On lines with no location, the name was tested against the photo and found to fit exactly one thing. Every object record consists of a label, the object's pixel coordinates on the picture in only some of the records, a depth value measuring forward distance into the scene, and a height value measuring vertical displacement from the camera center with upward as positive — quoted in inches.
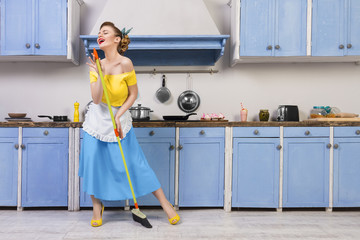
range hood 123.7 +30.4
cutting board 122.1 +0.5
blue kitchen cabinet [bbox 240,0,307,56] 128.8 +38.2
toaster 135.8 +3.2
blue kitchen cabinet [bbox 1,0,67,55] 127.6 +37.4
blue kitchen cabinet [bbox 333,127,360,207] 119.6 -16.4
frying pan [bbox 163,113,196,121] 128.1 +0.3
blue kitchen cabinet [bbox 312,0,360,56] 128.3 +39.6
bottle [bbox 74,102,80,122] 133.6 +2.0
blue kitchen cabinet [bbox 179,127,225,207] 118.7 -18.5
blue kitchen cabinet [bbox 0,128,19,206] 117.8 -19.0
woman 91.0 -7.9
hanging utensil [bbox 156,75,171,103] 142.3 +11.0
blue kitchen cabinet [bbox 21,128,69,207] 117.6 -19.2
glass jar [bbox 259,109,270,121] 137.1 +2.1
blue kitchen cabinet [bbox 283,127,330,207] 119.3 -17.5
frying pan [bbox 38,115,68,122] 131.9 -0.7
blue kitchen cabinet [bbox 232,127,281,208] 119.1 -19.0
